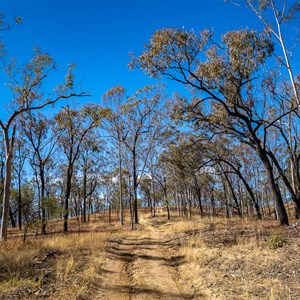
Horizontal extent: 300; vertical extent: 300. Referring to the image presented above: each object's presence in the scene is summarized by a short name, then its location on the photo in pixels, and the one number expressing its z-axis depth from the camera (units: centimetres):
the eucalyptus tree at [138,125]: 2961
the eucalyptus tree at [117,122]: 2967
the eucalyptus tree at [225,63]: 1666
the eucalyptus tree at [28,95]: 1536
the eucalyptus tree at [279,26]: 1470
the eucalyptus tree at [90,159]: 3359
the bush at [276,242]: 1083
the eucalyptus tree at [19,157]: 3869
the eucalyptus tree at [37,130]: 3020
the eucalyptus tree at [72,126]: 2791
